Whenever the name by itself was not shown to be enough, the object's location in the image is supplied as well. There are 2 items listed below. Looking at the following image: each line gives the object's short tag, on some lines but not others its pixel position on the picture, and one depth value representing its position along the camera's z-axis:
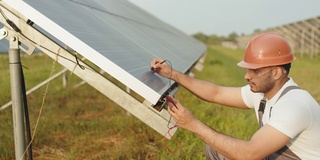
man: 2.23
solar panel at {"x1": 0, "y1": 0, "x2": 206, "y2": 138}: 2.12
